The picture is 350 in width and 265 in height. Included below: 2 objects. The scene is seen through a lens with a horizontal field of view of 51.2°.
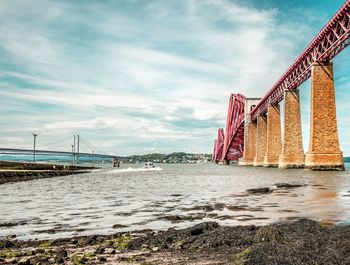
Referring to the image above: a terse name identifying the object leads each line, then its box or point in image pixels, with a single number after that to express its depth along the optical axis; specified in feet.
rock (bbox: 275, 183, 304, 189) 76.88
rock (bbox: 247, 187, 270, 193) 67.87
